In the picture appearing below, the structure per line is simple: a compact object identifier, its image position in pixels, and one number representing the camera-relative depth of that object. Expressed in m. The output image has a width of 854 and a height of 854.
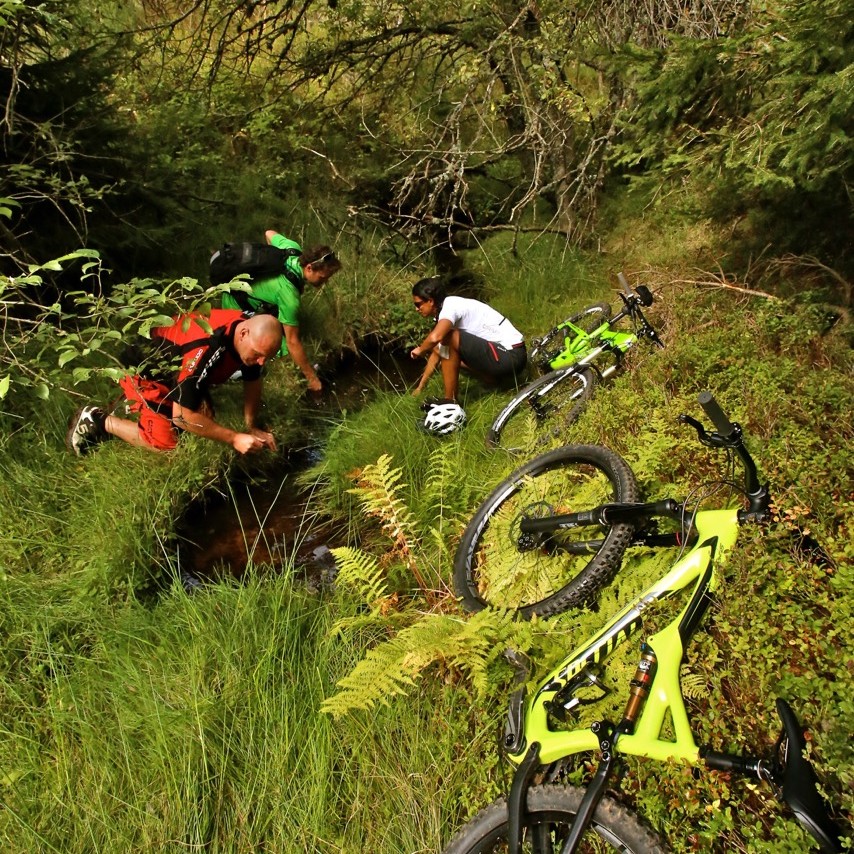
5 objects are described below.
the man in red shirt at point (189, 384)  4.14
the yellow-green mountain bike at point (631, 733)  1.64
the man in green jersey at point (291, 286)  5.28
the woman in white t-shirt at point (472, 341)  5.17
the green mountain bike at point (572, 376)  4.38
